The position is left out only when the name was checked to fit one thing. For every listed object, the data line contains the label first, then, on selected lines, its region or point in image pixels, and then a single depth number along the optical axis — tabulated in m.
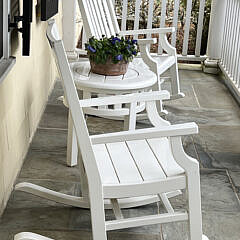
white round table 4.03
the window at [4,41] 3.24
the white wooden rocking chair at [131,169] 2.76
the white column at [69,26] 6.89
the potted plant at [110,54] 4.17
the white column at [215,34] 7.09
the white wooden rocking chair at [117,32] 5.06
